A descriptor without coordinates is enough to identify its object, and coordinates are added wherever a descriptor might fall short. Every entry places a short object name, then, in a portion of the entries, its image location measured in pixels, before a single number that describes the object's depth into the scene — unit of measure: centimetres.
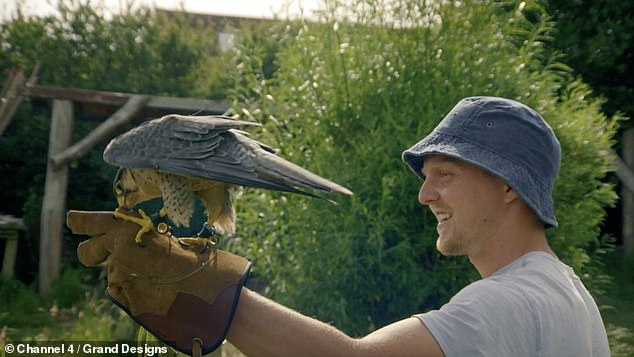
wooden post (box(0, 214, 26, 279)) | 866
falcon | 210
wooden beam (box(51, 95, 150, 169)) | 754
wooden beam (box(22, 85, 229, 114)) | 748
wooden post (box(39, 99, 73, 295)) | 789
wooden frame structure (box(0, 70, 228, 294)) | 744
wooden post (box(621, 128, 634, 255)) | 913
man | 160
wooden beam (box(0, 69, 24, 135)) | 712
